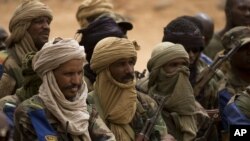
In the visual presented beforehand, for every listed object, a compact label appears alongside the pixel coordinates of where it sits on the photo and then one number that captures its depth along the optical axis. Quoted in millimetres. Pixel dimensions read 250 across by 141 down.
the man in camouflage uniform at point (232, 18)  15023
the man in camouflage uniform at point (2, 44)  12180
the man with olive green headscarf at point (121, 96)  10594
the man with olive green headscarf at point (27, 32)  11872
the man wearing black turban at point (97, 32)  12109
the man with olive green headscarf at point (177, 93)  11578
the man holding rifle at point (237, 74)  12234
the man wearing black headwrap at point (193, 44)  12828
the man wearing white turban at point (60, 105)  9750
